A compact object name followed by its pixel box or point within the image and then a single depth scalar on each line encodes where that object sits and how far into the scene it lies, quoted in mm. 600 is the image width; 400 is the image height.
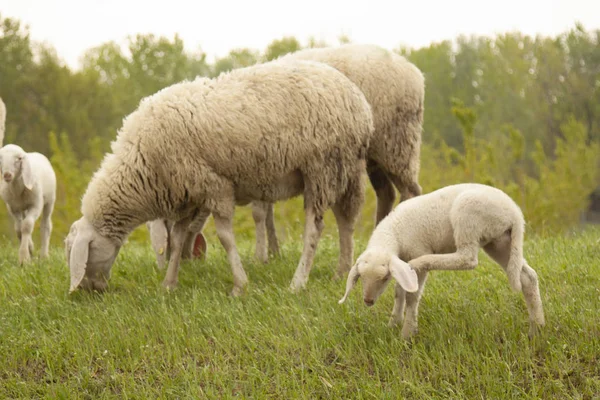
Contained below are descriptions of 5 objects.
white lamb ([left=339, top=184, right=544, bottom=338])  8383
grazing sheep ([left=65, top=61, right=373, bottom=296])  12016
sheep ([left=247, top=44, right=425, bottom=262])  13555
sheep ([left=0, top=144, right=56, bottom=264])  14711
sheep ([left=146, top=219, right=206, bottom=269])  14195
